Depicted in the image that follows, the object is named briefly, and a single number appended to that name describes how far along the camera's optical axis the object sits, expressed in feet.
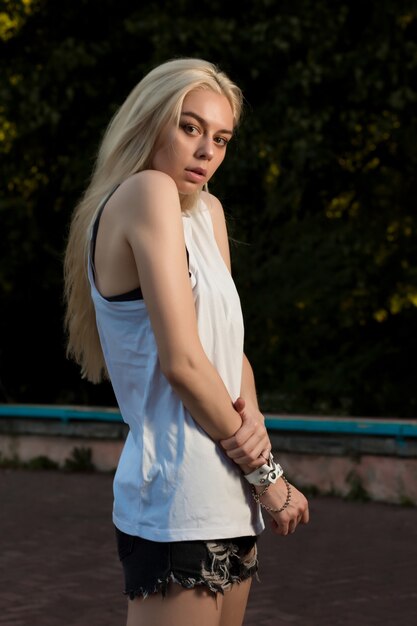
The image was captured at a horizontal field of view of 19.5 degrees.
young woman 7.43
